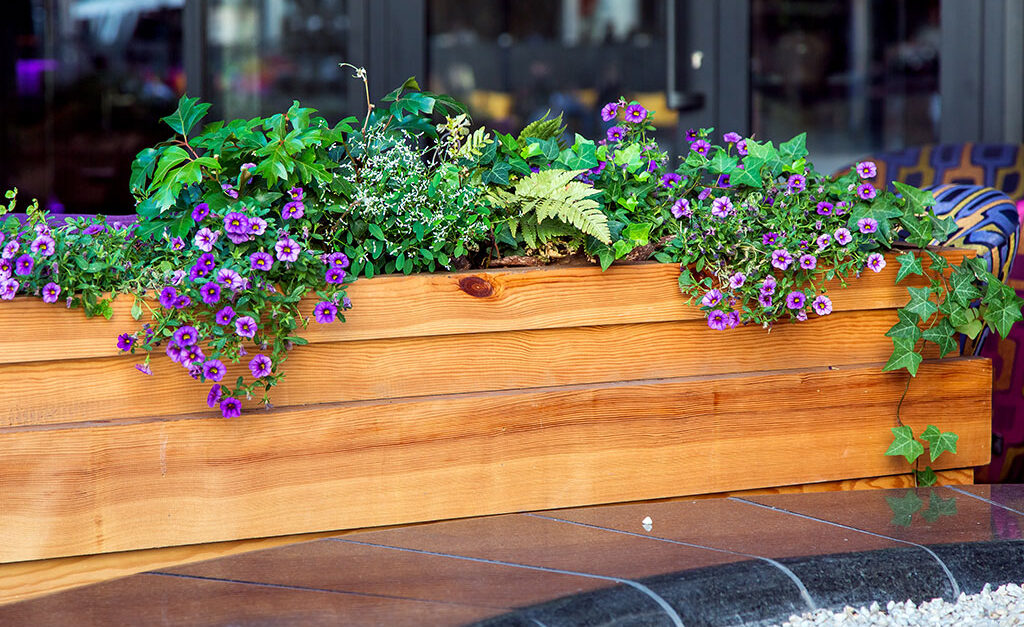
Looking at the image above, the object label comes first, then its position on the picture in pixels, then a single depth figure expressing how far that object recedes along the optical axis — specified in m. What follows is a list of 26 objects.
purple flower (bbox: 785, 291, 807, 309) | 2.82
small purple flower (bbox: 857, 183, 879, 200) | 2.88
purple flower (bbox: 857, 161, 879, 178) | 2.87
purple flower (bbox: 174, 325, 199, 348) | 2.62
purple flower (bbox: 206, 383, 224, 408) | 2.65
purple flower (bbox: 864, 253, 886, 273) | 2.83
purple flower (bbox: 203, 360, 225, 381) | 2.63
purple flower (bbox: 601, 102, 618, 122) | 2.84
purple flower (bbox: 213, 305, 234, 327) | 2.64
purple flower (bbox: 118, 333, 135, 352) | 2.64
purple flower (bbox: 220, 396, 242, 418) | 2.65
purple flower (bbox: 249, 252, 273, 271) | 2.64
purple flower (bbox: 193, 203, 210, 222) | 2.66
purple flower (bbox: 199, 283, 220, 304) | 2.62
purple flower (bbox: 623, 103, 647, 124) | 2.85
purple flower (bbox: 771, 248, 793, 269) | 2.80
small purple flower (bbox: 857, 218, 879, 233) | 2.84
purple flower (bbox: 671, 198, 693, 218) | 2.82
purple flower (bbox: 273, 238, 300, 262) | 2.65
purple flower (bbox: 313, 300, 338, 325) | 2.66
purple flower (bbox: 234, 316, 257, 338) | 2.63
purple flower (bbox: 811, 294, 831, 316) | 2.83
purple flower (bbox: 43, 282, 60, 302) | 2.61
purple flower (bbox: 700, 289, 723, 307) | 2.80
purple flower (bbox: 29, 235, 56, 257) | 2.62
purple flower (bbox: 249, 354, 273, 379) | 2.65
